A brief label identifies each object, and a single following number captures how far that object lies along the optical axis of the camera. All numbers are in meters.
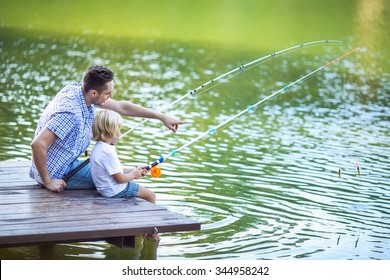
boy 12.57
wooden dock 10.96
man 12.27
